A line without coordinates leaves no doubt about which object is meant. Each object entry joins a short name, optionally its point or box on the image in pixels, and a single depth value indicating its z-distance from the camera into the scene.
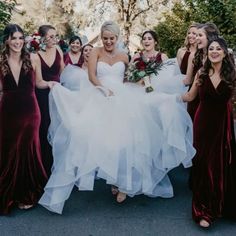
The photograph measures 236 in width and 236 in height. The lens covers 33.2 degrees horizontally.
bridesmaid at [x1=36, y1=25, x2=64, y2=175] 6.42
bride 5.01
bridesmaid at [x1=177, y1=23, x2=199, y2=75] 6.65
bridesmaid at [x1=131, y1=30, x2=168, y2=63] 6.94
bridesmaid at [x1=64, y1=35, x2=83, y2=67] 7.96
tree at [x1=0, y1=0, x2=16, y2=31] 9.06
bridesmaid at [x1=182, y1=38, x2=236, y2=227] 4.74
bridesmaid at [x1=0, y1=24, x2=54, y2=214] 5.24
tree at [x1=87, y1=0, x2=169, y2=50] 29.19
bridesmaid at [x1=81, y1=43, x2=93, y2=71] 7.68
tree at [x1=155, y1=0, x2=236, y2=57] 11.65
